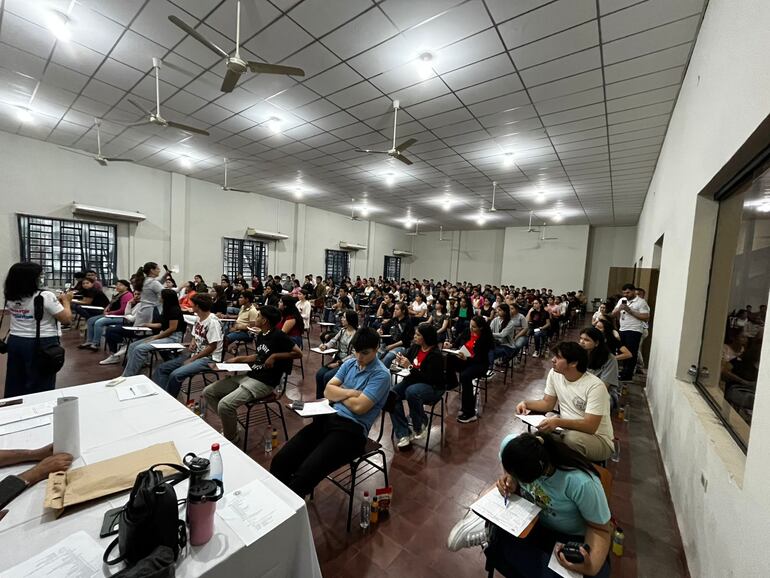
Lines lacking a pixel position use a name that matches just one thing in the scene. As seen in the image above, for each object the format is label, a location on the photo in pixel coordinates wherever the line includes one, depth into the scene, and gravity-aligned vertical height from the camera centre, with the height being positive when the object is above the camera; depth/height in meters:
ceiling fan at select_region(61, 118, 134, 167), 5.94 +2.40
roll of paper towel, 1.30 -0.76
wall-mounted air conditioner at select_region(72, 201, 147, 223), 7.52 +0.99
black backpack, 0.88 -0.77
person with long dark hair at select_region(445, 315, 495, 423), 3.63 -1.06
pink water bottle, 0.99 -0.81
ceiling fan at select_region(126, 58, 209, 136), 3.96 +1.88
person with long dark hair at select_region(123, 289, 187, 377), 3.80 -0.98
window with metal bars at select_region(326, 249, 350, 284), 14.14 +0.10
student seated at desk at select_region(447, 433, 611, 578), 1.25 -0.98
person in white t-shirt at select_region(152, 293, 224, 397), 3.25 -1.05
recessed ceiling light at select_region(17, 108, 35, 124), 5.57 +2.46
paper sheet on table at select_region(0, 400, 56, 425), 1.62 -0.89
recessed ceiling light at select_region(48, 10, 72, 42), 3.25 +2.45
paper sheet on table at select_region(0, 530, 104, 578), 0.87 -0.91
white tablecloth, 0.97 -0.92
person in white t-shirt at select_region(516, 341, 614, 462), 2.07 -0.88
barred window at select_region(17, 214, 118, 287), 7.22 +0.08
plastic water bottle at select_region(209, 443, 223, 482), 1.21 -0.82
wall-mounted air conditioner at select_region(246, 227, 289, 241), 10.75 +0.99
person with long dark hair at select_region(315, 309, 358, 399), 3.77 -1.02
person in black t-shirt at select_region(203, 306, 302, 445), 2.76 -1.11
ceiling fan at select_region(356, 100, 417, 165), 4.60 +1.90
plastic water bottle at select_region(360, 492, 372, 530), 2.06 -1.62
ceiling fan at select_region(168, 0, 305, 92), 2.88 +1.85
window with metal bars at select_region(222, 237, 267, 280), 10.75 +0.11
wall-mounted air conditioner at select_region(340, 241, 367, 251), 14.19 +0.99
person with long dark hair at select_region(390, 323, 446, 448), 3.05 -1.17
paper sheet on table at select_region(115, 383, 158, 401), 1.96 -0.90
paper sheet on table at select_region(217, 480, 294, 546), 1.07 -0.92
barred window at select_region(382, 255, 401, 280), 17.51 +0.10
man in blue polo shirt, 1.90 -1.10
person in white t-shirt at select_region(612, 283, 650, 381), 4.54 -0.65
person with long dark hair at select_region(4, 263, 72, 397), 2.47 -0.65
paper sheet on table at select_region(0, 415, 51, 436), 1.52 -0.90
